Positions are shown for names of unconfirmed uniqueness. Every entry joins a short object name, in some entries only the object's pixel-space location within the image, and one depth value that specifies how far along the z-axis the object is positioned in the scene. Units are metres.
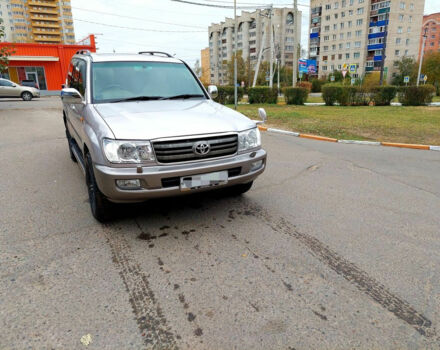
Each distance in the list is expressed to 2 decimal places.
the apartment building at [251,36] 100.69
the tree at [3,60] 16.94
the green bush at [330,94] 19.73
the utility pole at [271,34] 30.67
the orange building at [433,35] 127.88
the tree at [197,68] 79.16
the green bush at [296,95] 21.38
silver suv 2.97
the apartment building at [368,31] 76.50
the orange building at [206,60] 118.97
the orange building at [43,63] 32.19
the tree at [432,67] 54.25
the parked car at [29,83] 30.02
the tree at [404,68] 70.88
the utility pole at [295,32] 23.53
